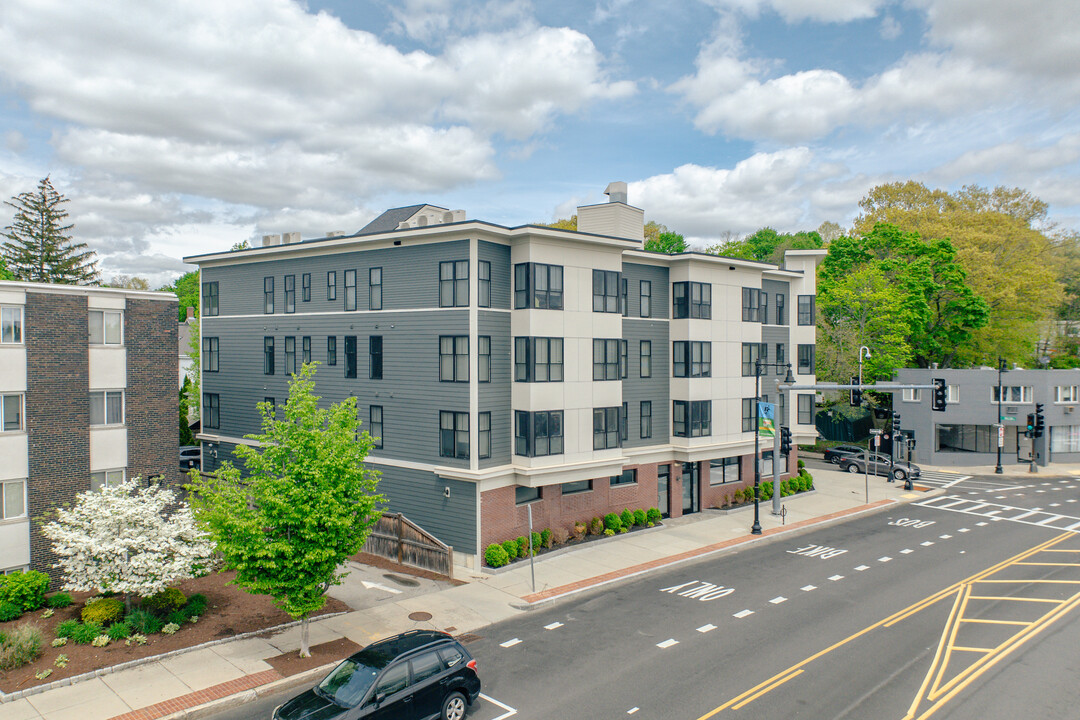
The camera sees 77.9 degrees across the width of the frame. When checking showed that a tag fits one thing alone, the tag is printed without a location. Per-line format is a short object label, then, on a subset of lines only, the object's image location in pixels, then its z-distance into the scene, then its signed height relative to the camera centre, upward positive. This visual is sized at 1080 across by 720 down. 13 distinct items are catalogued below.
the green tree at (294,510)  16.06 -3.82
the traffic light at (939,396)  27.58 -1.87
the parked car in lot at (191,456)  38.31 -5.91
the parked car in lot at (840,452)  49.56 -7.53
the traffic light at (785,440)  34.41 -4.56
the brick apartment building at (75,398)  21.11 -1.41
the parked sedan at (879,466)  44.77 -8.10
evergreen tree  63.50 +10.87
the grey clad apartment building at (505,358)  26.00 -0.18
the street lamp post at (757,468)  30.12 -5.44
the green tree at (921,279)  53.16 +5.94
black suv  12.85 -6.65
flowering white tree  18.00 -5.15
